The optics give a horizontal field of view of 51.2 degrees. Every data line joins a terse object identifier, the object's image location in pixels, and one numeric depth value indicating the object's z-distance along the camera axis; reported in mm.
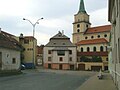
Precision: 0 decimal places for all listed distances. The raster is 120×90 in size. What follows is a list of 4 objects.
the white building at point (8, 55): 19638
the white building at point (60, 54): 43118
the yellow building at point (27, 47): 44895
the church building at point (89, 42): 40973
